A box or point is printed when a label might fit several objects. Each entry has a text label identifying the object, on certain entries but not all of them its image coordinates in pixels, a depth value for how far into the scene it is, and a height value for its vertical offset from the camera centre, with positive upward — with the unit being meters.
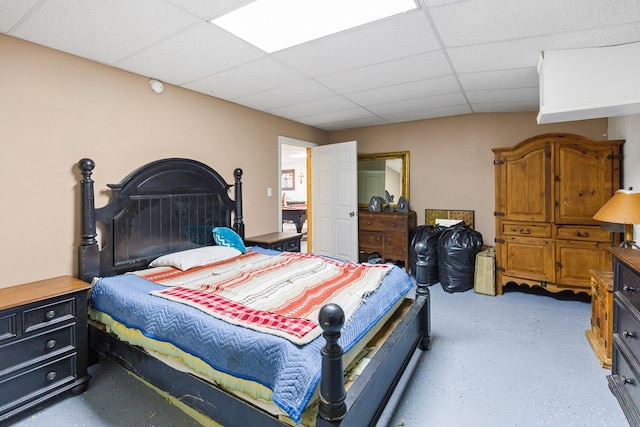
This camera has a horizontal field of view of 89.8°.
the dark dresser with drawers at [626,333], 1.67 -0.70
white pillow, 2.74 -0.40
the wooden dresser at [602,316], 2.27 -0.80
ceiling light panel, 1.81 +1.18
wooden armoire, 3.26 +0.02
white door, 4.80 +0.19
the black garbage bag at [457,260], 3.90 -0.61
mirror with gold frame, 5.01 +0.58
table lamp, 2.17 +0.00
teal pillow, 3.34 -0.28
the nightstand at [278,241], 3.73 -0.35
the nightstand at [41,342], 1.79 -0.78
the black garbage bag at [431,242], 4.24 -0.42
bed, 1.31 -0.61
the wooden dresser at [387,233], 4.62 -0.33
